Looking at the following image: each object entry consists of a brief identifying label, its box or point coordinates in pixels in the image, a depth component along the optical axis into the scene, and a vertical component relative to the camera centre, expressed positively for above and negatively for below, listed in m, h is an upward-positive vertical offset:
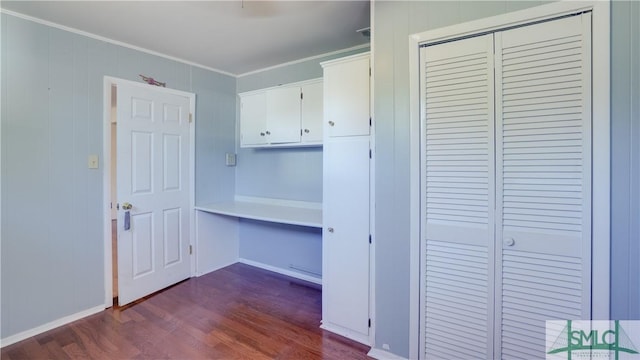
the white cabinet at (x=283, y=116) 2.81 +0.62
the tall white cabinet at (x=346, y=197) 2.08 -0.15
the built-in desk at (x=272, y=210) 2.62 -0.36
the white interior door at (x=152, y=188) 2.71 -0.13
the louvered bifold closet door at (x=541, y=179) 1.40 -0.01
